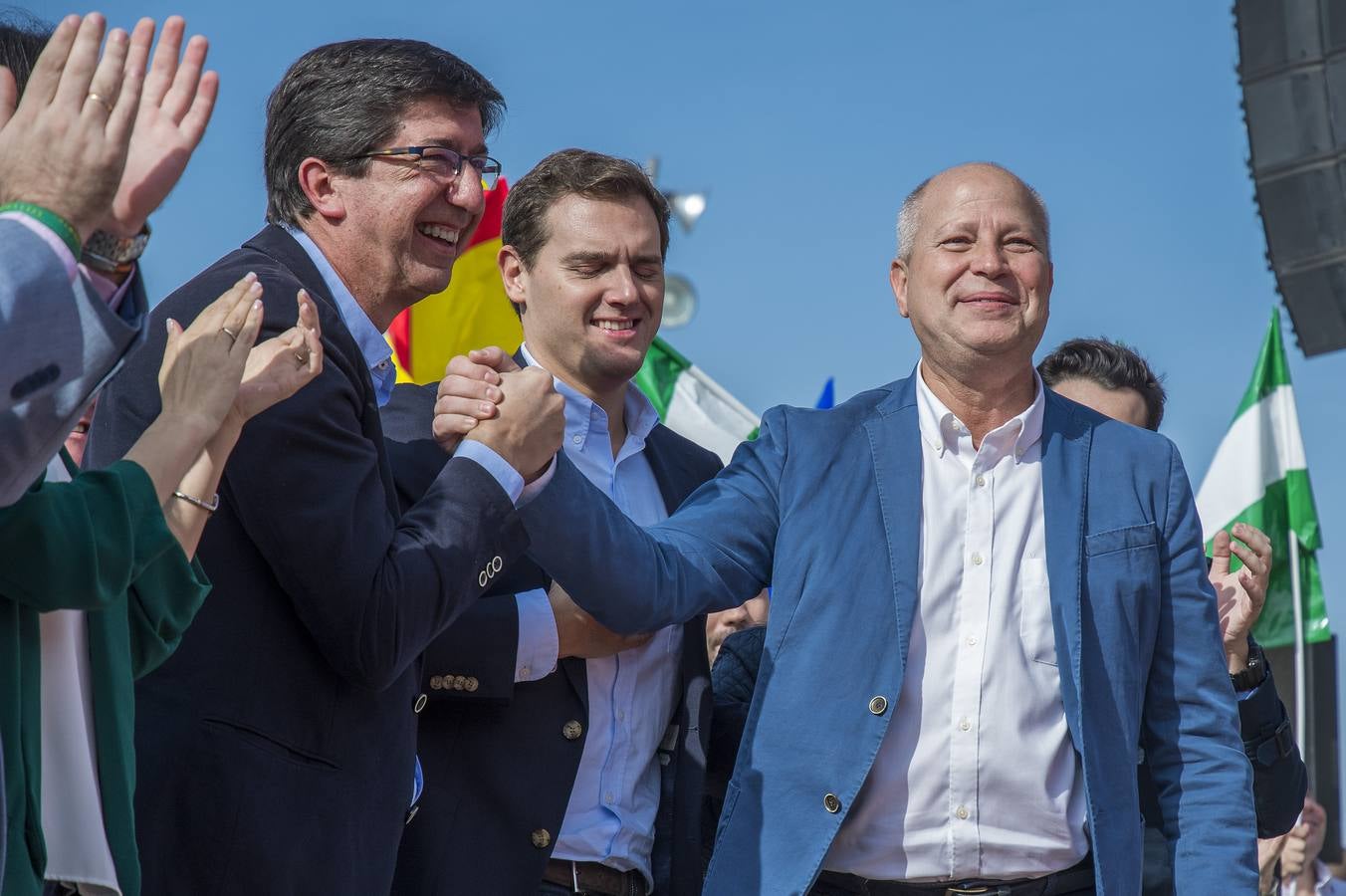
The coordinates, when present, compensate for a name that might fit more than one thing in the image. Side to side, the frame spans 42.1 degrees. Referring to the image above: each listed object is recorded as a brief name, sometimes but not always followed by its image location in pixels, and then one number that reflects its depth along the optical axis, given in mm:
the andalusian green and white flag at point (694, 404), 10375
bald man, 3547
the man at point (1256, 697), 4449
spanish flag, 8477
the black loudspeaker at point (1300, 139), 8859
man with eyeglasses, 2852
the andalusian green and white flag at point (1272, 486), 10266
